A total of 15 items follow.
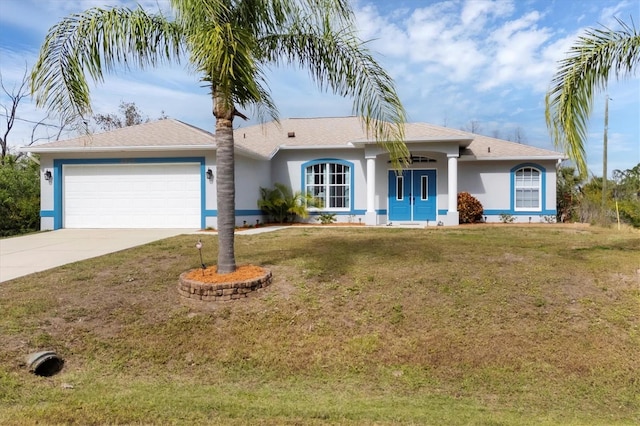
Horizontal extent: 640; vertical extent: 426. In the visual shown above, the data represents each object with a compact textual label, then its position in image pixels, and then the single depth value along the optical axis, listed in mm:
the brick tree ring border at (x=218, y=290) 6258
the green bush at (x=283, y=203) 17422
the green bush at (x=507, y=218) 17625
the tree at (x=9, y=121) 29172
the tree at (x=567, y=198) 18578
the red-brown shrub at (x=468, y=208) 16984
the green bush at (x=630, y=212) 18125
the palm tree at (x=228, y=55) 5746
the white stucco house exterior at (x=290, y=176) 15023
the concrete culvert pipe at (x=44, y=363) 4480
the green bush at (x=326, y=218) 17708
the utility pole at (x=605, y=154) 19562
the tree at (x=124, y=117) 34216
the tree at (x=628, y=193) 18203
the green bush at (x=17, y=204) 16141
